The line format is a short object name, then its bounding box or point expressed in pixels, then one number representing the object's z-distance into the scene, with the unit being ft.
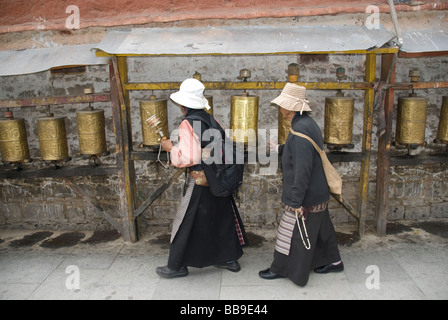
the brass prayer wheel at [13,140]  14.73
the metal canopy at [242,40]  12.32
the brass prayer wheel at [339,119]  13.93
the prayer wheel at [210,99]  14.57
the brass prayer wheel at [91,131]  14.33
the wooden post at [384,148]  14.25
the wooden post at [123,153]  14.21
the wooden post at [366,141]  14.46
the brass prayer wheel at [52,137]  14.47
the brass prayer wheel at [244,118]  13.78
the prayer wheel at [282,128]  14.17
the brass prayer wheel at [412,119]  14.21
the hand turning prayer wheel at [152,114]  14.14
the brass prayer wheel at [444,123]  14.64
